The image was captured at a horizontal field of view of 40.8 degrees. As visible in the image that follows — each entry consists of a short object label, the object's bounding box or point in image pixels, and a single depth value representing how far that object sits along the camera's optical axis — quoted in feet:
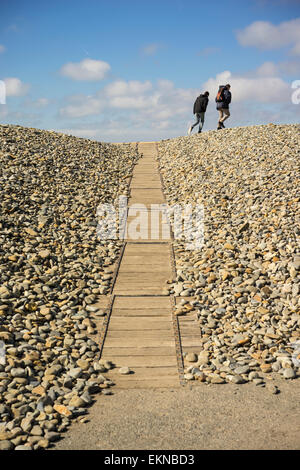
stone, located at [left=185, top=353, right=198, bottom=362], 15.93
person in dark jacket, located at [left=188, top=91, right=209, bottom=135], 53.78
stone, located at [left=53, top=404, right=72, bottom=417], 12.71
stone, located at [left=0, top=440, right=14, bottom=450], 11.23
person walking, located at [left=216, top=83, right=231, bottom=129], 50.62
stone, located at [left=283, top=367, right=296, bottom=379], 14.57
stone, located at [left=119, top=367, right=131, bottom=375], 15.20
